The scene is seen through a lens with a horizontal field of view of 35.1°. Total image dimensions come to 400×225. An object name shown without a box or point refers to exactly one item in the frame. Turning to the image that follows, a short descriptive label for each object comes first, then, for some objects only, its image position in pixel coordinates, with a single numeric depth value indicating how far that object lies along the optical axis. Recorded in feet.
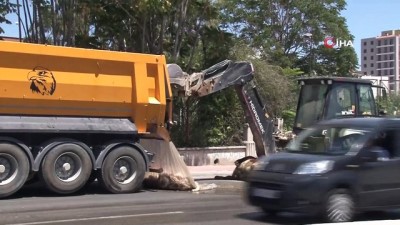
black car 31.22
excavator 53.78
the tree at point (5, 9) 73.56
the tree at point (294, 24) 144.97
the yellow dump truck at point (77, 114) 42.96
